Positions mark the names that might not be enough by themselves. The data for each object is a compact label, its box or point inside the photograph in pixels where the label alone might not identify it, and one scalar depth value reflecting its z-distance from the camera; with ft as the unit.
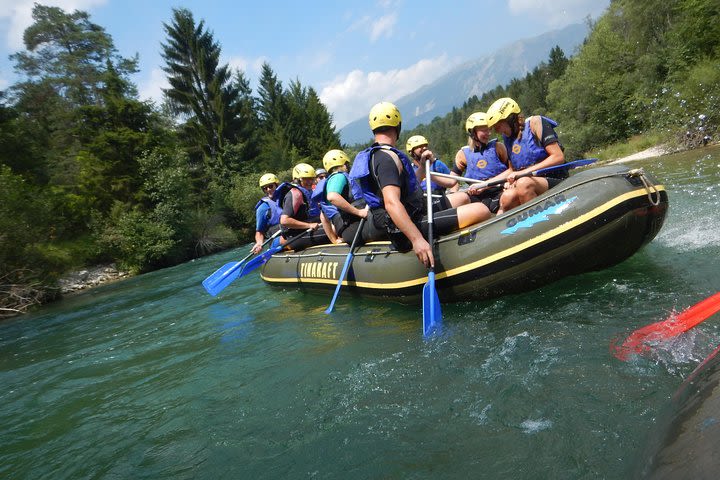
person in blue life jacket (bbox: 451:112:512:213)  18.26
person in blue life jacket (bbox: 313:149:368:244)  18.45
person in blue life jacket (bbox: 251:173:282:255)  29.12
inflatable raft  12.56
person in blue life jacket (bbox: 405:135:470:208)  18.45
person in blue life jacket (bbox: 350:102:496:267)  13.91
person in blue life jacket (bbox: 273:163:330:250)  25.35
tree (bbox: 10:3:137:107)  90.22
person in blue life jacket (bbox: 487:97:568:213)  15.38
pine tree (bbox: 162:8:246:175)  102.89
